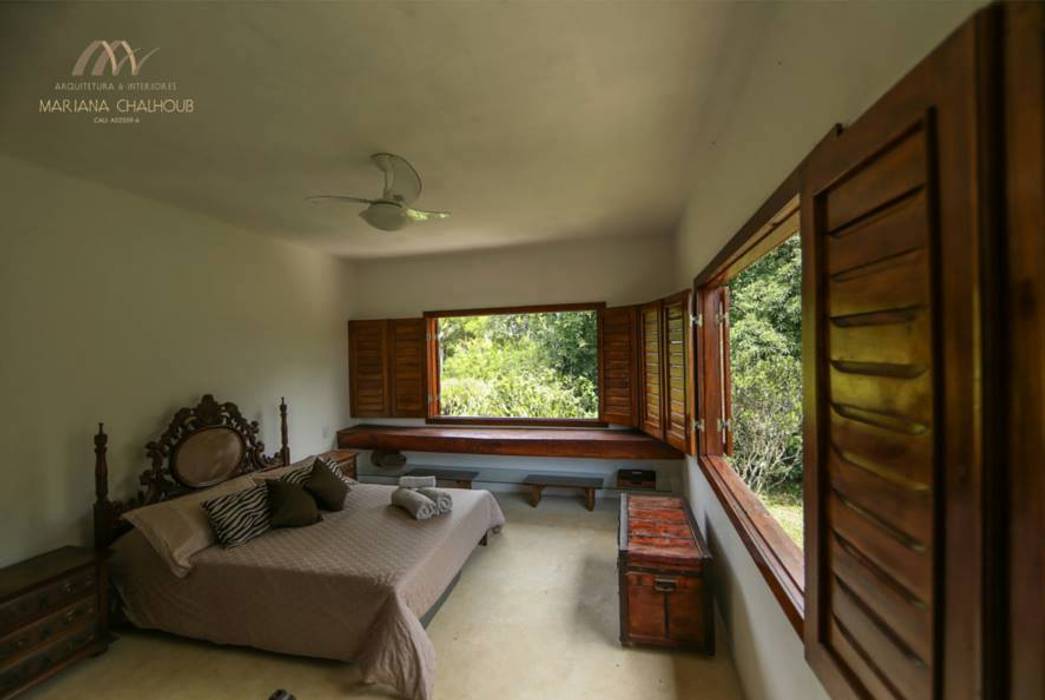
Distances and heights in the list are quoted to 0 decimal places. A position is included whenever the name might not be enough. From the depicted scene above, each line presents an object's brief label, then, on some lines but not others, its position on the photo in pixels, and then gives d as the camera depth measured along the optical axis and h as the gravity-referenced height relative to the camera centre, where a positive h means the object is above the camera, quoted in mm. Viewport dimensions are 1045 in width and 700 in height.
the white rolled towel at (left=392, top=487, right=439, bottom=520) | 2523 -1010
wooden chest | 1977 -1278
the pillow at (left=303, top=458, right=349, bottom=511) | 2705 -952
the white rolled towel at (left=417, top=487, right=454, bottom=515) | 2645 -1013
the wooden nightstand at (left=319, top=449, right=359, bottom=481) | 3840 -1072
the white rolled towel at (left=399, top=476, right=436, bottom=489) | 3012 -1021
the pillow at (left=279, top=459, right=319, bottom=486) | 2723 -877
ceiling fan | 2029 +817
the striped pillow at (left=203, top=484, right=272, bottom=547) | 2227 -961
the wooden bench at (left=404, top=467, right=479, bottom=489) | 4148 -1339
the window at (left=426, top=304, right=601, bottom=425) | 4480 -188
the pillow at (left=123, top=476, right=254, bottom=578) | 2072 -962
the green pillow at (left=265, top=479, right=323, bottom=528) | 2443 -977
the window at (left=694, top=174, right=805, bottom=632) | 1901 -246
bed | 1804 -1179
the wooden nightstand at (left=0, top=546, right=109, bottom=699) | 1722 -1226
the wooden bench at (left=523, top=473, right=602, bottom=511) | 3807 -1332
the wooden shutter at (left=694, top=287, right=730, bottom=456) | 2457 -146
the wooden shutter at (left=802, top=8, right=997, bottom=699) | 473 -71
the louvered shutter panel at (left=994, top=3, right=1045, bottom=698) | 407 -15
